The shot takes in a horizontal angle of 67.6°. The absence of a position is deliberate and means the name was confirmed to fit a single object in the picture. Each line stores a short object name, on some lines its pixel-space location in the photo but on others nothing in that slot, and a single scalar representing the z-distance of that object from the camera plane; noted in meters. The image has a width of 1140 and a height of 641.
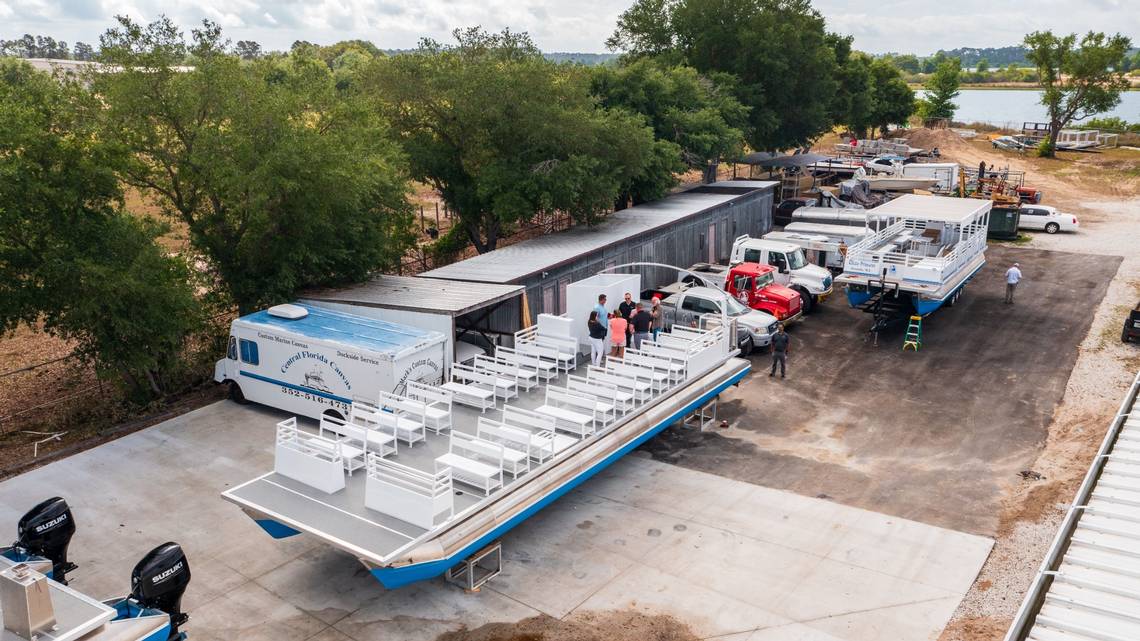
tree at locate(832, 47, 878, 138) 49.31
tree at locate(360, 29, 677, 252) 25.44
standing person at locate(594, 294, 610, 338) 16.58
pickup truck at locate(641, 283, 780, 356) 20.47
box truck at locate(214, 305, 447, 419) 15.19
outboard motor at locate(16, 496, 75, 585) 9.47
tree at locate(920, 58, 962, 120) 76.00
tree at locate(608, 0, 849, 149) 40.56
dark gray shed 20.36
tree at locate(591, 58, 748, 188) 32.06
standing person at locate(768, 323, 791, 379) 19.05
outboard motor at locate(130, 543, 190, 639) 8.71
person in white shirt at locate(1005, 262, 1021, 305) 24.58
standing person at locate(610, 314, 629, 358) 16.41
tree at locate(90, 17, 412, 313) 18.14
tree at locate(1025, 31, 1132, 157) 58.88
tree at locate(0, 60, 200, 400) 14.94
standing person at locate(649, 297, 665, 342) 18.00
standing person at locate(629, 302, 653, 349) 17.23
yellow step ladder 21.19
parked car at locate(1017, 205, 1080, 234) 35.03
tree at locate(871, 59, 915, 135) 60.94
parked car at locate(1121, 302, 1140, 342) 20.92
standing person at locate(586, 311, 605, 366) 16.25
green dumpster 33.78
